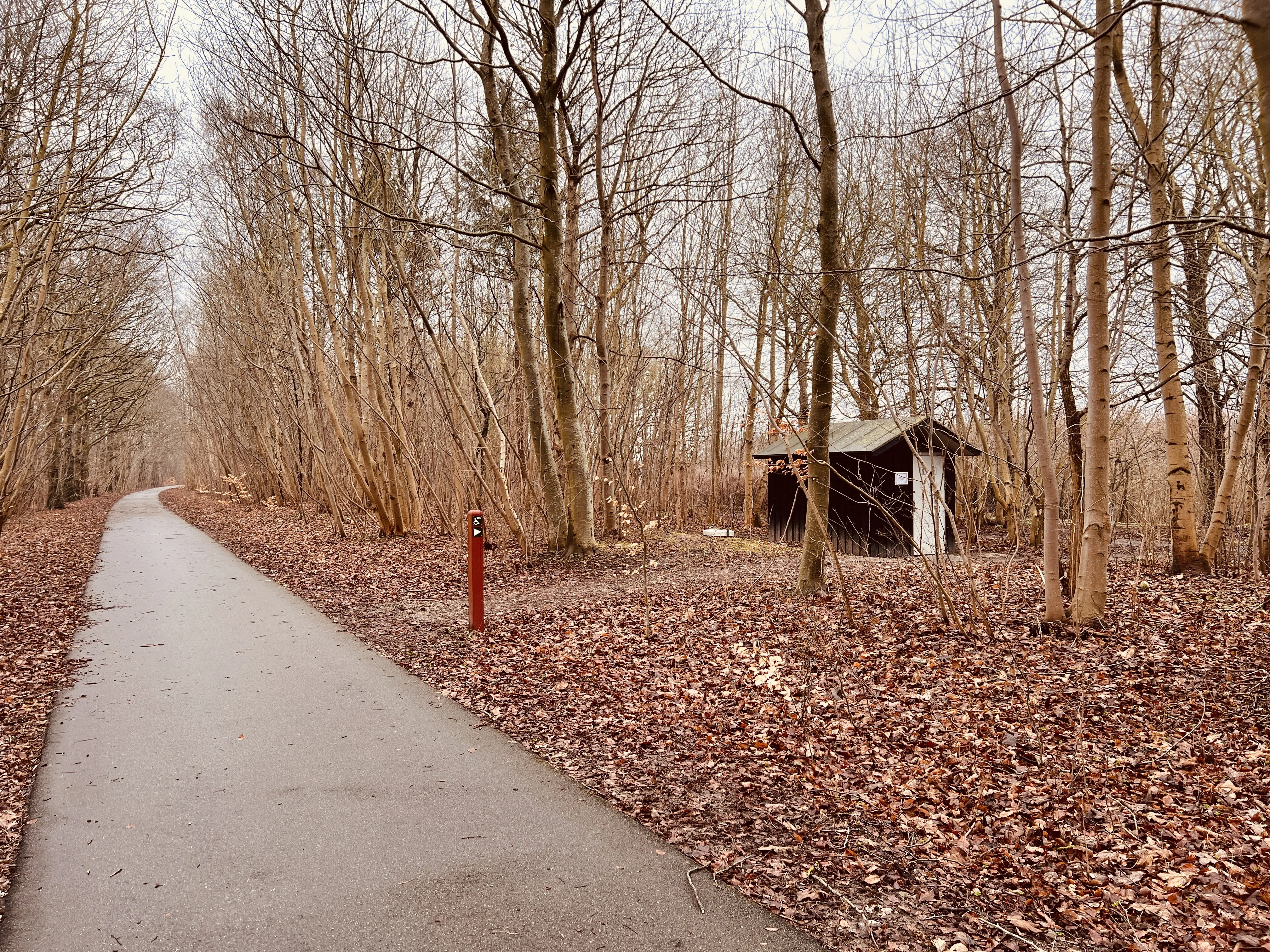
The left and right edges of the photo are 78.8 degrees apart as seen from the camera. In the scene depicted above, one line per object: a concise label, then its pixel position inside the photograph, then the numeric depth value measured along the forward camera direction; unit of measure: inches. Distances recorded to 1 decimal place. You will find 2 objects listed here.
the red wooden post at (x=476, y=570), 291.4
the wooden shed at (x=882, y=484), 609.0
